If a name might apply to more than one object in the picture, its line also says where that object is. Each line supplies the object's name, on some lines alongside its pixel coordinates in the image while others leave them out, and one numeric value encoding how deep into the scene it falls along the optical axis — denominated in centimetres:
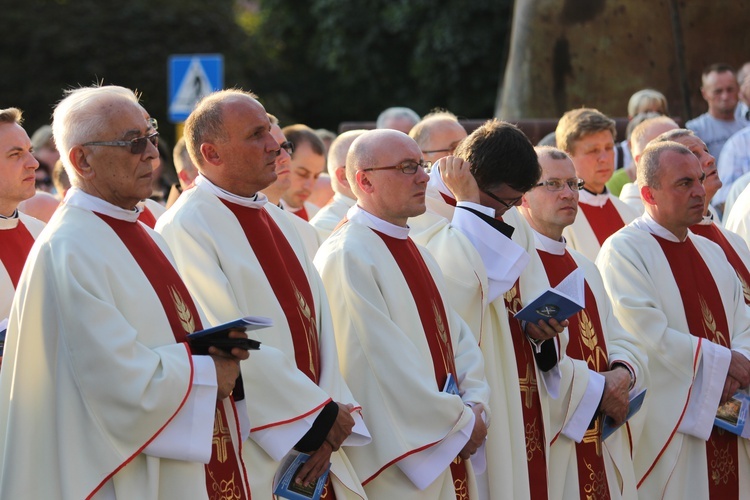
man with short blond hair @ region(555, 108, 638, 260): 1594
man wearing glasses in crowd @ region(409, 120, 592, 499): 1176
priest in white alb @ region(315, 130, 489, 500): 1066
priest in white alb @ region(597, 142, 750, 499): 1340
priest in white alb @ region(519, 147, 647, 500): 1252
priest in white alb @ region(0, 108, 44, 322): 1130
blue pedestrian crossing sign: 2344
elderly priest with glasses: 863
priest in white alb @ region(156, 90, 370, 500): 981
